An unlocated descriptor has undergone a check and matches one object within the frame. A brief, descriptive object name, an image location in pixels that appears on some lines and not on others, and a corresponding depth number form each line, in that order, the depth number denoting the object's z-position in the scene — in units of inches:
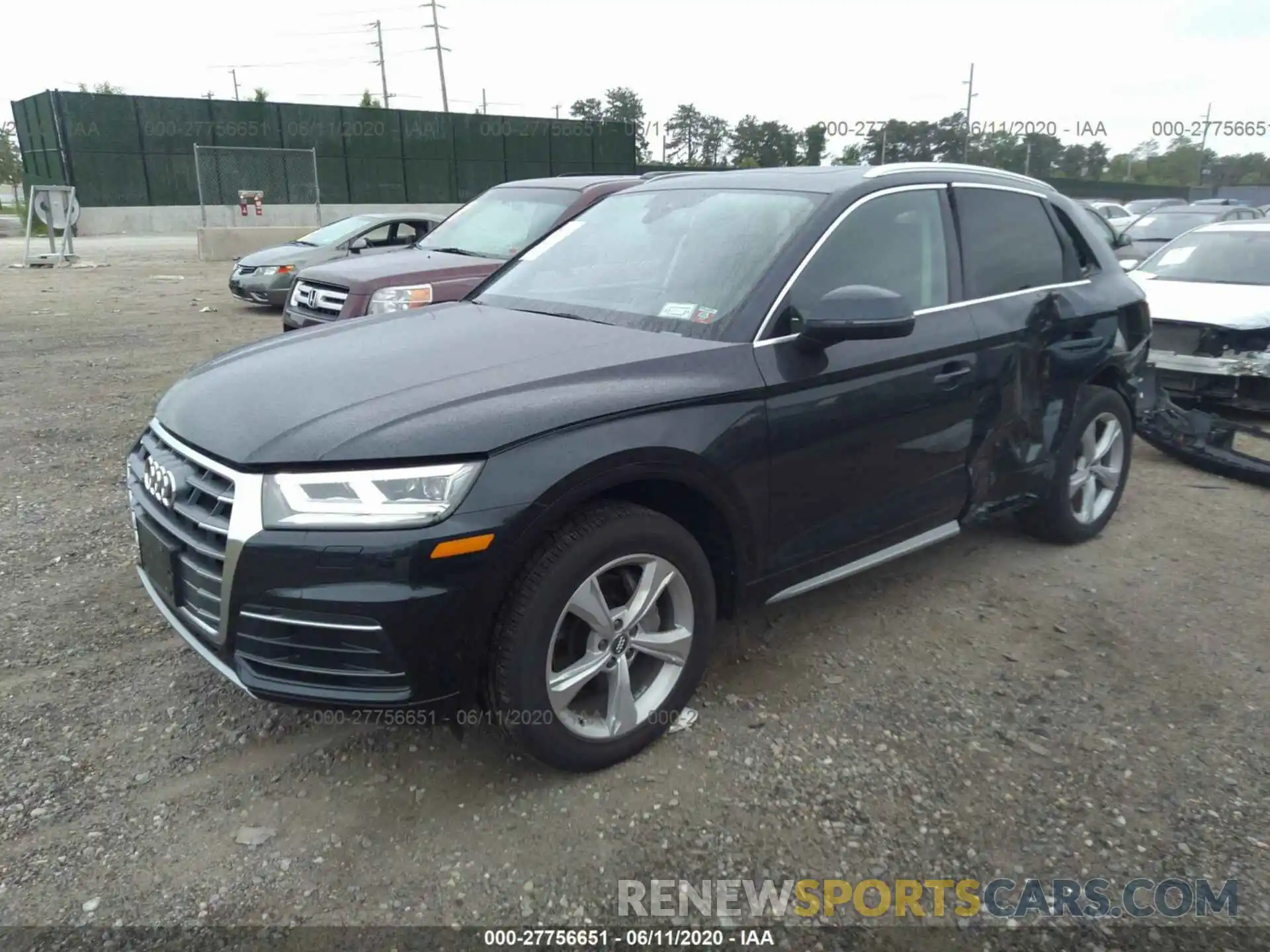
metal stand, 687.7
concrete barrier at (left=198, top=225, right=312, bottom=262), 777.6
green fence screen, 1043.9
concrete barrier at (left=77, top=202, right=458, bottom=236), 1021.8
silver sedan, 482.6
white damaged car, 270.7
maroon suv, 286.5
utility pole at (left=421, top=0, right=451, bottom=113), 2124.9
